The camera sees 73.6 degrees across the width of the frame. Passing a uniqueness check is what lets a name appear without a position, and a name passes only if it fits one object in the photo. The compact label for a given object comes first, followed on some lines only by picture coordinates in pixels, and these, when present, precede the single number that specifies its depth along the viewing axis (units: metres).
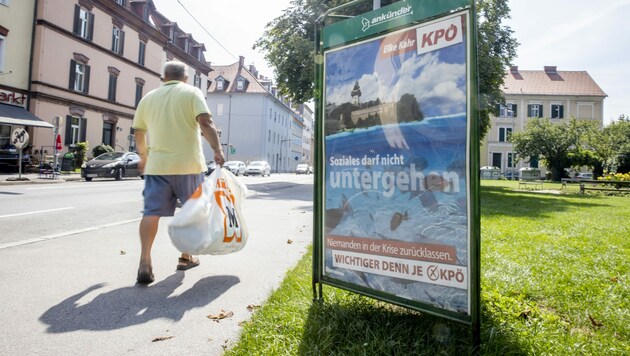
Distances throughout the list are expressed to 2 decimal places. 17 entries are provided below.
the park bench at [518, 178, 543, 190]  26.89
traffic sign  16.48
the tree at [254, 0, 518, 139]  18.97
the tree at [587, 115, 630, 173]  34.41
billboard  2.13
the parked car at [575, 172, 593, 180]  46.92
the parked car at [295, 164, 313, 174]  59.06
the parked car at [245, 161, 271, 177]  39.44
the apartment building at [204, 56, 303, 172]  58.16
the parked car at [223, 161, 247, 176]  37.09
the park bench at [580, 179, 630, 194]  19.46
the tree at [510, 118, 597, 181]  38.62
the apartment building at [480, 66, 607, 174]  55.91
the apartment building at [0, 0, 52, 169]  21.62
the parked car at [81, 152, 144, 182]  19.06
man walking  3.56
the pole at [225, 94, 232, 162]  58.12
